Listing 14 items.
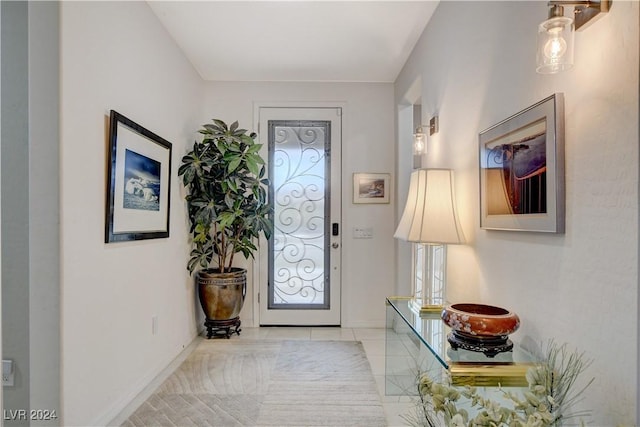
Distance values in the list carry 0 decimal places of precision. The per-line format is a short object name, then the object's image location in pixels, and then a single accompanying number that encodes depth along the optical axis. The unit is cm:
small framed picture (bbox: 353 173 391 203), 404
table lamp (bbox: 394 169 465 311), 200
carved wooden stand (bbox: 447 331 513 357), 139
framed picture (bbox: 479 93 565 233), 124
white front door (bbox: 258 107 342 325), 403
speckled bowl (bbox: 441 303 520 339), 135
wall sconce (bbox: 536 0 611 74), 110
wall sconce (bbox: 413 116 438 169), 280
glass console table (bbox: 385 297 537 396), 129
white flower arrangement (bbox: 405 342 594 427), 97
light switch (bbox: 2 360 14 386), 172
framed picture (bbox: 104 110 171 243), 210
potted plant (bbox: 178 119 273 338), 340
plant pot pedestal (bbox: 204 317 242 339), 358
